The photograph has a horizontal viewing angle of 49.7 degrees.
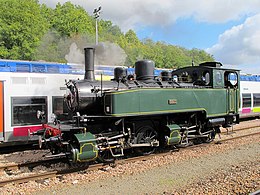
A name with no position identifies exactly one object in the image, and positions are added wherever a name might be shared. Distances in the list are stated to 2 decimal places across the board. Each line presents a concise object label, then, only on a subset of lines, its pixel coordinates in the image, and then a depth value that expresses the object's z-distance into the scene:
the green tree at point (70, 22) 39.78
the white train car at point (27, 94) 9.77
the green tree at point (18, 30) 27.66
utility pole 27.86
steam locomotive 7.40
